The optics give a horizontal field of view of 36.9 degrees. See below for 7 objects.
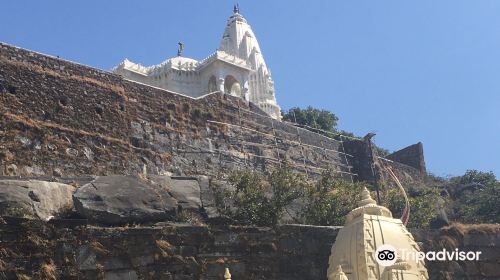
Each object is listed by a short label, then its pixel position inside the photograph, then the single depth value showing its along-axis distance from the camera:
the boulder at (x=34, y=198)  14.30
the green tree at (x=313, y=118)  48.06
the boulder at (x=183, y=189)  17.02
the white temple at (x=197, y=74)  41.31
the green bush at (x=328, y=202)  18.08
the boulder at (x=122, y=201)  14.88
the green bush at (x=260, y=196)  16.62
